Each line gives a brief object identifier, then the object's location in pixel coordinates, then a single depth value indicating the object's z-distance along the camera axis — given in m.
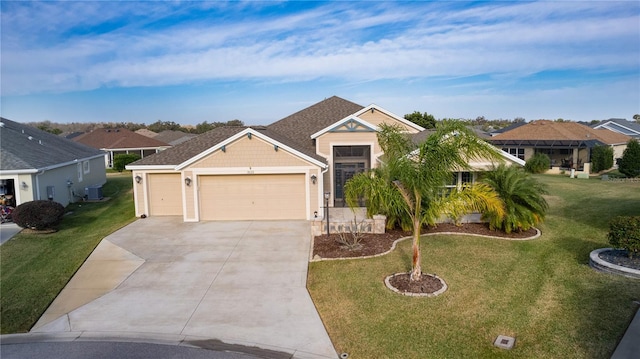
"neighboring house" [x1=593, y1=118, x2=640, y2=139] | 47.33
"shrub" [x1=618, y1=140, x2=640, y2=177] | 28.91
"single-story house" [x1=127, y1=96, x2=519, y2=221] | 17.39
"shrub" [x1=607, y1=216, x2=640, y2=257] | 10.16
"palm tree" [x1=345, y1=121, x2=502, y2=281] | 9.38
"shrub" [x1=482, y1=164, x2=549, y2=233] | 14.29
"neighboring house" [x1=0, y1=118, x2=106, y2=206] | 17.58
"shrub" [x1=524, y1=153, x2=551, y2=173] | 33.78
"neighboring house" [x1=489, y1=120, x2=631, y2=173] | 35.34
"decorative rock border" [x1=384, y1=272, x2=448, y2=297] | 9.50
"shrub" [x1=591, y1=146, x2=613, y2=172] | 33.69
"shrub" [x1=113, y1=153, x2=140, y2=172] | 36.80
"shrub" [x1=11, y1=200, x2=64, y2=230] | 15.08
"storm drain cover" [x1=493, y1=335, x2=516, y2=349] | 7.32
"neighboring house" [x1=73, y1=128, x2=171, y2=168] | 40.72
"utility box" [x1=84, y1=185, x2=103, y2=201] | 22.64
